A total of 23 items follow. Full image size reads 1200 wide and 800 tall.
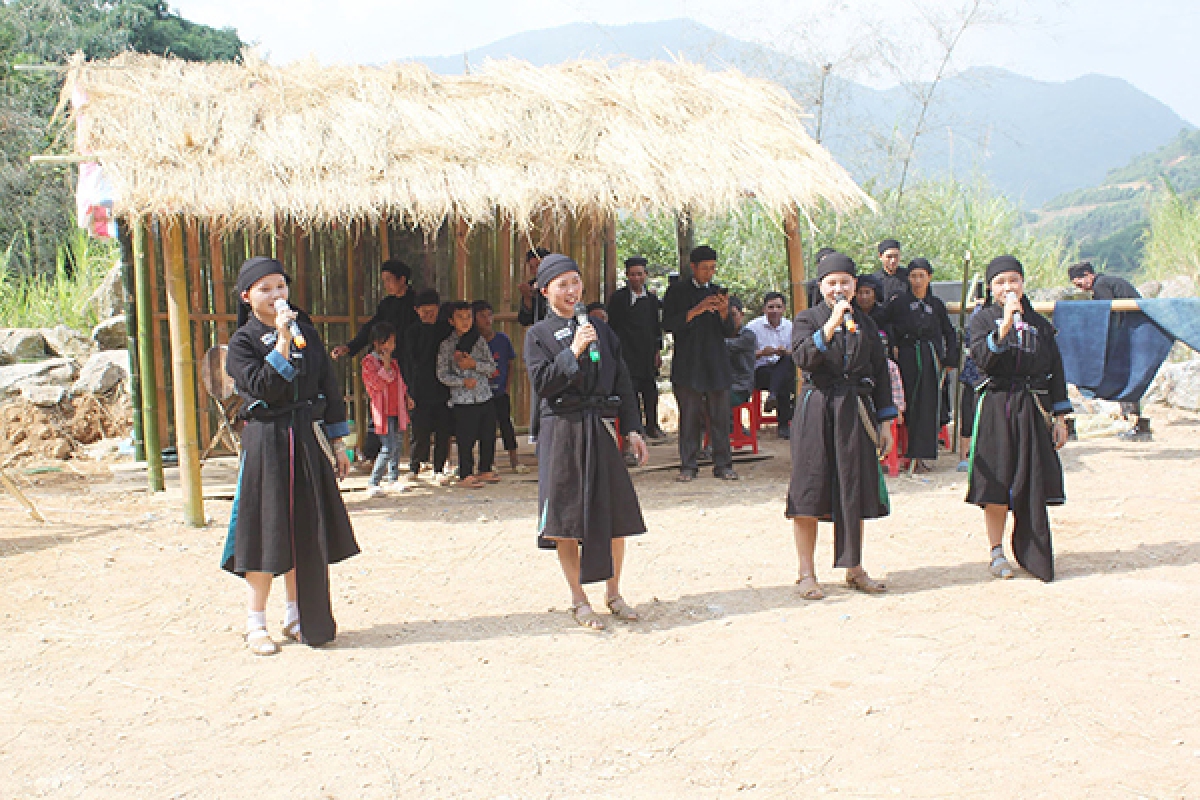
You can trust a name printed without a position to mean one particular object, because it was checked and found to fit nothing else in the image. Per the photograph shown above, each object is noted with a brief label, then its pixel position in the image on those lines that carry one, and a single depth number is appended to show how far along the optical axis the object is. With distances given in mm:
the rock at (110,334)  12000
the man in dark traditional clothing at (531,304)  8859
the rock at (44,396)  10375
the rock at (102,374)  10727
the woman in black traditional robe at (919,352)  8484
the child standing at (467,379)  8062
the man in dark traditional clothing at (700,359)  8328
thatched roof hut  7137
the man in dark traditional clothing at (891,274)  8391
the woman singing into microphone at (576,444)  4652
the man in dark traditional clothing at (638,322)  9297
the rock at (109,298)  13117
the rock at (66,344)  12281
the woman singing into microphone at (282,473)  4434
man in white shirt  10211
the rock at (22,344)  11938
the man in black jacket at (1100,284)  10117
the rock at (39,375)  10578
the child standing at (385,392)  7832
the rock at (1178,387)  11812
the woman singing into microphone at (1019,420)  5305
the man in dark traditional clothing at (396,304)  8398
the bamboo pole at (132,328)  8570
